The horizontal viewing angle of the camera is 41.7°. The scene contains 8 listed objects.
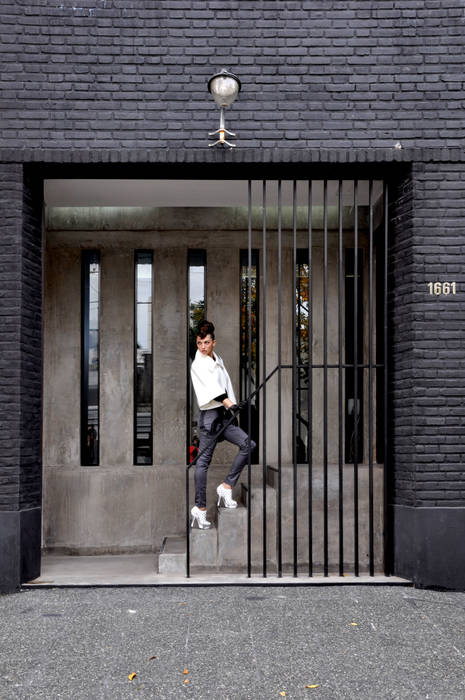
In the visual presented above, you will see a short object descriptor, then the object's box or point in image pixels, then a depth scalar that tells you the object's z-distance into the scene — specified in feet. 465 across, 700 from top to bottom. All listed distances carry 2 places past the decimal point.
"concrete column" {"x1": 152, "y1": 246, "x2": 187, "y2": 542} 25.64
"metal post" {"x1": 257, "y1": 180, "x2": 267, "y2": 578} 19.38
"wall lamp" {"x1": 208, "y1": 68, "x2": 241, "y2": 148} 18.39
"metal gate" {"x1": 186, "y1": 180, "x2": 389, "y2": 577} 20.36
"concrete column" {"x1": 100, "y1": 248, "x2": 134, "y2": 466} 25.99
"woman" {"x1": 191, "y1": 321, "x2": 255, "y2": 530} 20.70
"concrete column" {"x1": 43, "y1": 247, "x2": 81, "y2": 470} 25.85
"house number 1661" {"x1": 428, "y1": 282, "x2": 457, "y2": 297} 19.40
